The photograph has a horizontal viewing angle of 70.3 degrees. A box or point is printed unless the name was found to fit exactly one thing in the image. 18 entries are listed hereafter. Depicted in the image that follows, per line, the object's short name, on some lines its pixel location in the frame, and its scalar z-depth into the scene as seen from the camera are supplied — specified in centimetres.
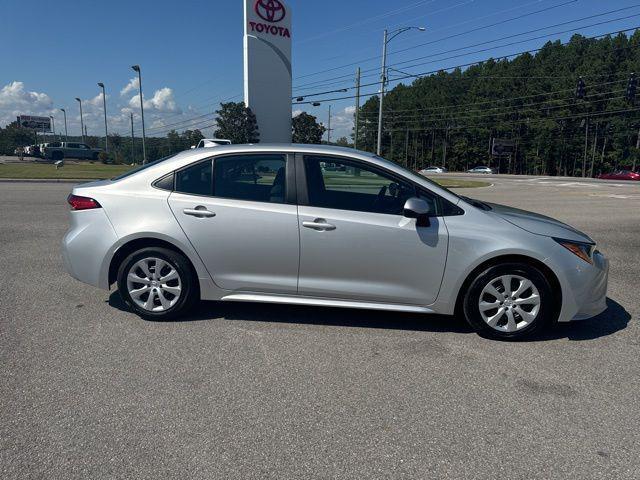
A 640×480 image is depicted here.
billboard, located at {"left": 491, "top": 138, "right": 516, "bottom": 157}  7914
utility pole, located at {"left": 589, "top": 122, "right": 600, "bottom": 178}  6912
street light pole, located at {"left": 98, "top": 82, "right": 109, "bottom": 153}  5192
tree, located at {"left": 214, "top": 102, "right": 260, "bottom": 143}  3222
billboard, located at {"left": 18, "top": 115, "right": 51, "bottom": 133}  9425
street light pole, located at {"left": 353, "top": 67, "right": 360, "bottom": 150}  3720
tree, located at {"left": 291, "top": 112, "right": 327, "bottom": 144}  6203
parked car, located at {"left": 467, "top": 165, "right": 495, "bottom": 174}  7129
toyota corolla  383
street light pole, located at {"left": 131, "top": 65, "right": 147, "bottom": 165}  3697
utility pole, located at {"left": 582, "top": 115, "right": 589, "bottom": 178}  6939
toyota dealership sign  3130
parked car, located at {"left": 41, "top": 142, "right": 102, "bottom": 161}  5109
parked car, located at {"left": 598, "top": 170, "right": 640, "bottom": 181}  5119
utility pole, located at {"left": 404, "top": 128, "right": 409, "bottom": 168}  10194
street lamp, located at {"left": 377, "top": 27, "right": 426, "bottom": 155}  3298
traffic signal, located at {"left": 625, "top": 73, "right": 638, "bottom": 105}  2872
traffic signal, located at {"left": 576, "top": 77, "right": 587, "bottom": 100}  3103
